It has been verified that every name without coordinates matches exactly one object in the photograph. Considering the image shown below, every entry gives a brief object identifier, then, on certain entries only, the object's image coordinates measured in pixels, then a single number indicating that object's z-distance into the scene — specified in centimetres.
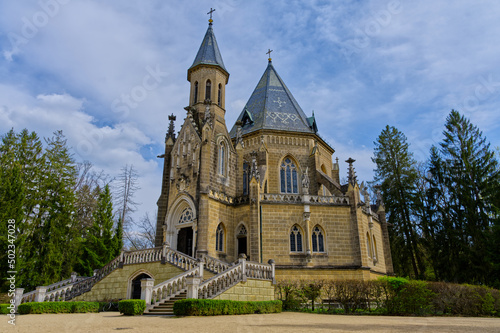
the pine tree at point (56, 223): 2254
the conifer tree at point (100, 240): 2634
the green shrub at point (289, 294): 1714
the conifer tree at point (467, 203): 2870
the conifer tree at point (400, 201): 3431
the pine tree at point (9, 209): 2027
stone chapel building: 2175
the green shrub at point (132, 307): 1300
